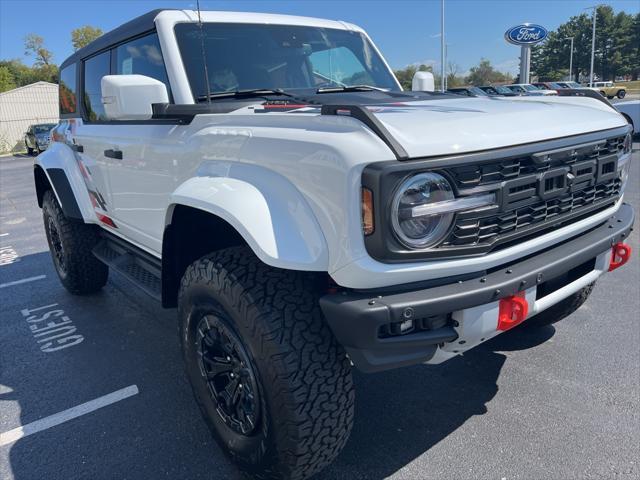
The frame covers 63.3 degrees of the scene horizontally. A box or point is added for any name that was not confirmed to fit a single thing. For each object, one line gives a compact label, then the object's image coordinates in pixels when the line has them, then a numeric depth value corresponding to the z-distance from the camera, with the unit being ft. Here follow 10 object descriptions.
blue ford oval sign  65.46
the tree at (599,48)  222.07
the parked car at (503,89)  70.99
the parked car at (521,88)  65.96
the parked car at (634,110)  40.01
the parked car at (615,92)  126.31
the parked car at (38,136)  79.92
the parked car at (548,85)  87.15
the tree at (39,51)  218.13
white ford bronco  5.71
